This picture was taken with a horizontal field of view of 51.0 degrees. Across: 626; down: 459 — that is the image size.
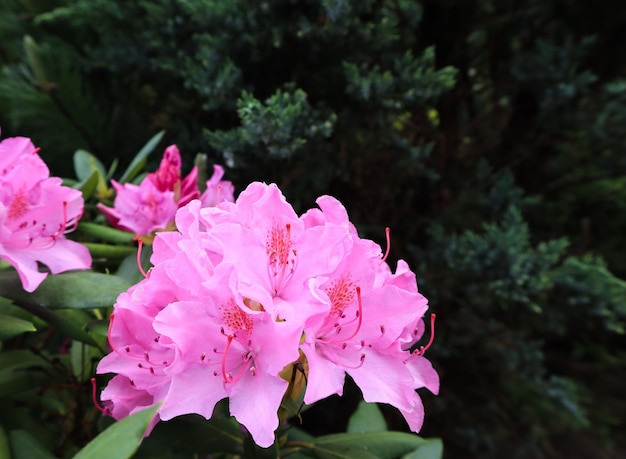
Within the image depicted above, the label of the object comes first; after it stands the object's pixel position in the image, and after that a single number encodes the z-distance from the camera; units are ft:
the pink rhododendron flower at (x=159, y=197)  1.19
